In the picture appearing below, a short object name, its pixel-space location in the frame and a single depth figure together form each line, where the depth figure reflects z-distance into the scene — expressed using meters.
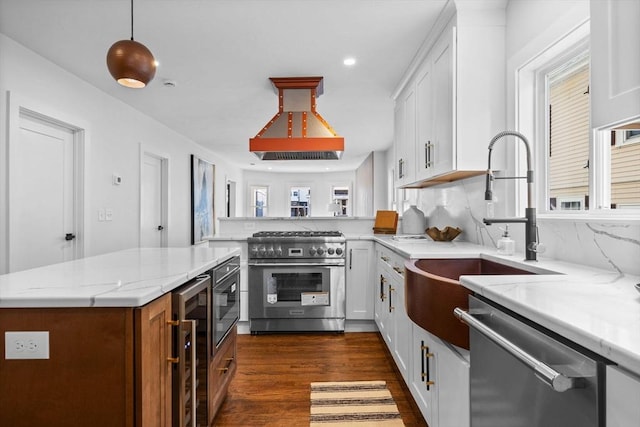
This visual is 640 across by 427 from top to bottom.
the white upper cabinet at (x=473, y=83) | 2.17
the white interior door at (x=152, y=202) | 4.59
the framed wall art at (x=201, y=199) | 6.06
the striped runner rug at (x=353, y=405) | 1.90
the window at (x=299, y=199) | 11.14
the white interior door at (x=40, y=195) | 2.67
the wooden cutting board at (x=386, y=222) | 3.72
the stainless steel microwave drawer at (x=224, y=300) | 1.72
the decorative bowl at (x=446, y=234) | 2.69
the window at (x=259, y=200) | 10.98
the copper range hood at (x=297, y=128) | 3.43
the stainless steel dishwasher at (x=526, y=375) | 0.66
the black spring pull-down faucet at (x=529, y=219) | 1.59
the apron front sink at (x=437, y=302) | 1.31
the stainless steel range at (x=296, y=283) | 3.30
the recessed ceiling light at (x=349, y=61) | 2.91
